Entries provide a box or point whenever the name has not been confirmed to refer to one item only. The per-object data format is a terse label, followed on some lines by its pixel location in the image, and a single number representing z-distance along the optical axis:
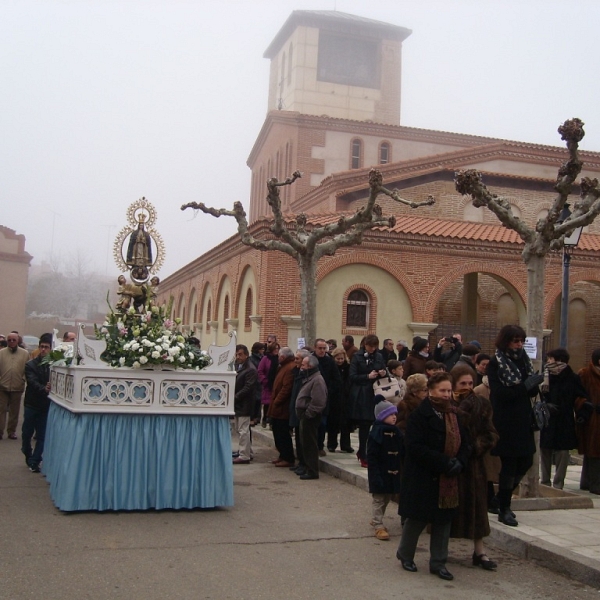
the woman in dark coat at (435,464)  6.01
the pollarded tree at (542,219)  8.97
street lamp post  11.95
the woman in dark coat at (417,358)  11.43
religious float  8.05
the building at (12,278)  57.56
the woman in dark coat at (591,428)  9.59
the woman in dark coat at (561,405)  9.62
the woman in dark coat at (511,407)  7.59
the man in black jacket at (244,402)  11.80
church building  23.45
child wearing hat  7.45
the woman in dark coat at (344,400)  12.89
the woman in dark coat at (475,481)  6.26
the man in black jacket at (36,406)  10.85
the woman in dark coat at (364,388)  11.39
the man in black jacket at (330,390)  12.20
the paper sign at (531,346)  9.22
